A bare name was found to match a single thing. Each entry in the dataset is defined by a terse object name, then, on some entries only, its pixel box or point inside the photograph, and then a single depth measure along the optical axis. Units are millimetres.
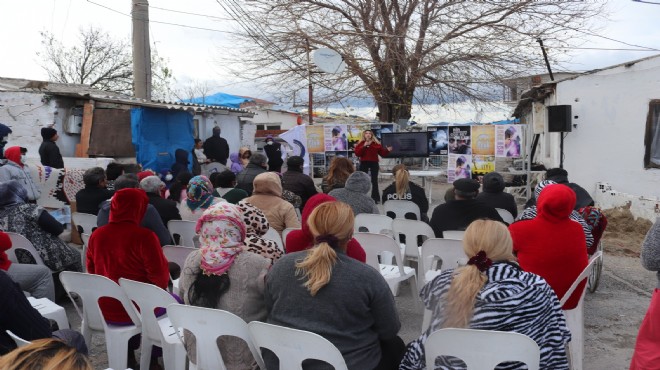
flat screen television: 12523
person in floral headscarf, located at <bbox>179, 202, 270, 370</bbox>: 2848
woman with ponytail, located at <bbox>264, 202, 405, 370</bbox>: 2541
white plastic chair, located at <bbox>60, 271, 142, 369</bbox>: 3363
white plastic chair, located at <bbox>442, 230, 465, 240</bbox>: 4727
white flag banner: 13938
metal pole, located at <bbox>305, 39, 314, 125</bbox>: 15945
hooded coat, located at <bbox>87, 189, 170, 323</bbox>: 3707
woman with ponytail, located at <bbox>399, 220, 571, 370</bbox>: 2424
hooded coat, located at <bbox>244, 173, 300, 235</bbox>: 5152
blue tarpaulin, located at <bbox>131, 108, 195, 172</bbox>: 11523
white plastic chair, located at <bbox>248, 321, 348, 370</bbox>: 2328
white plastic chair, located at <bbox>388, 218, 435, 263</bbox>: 5147
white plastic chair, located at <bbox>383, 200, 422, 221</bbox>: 6320
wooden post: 11328
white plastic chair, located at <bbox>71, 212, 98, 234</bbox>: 5578
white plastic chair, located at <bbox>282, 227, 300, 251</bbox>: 4949
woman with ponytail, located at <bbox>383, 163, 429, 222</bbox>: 6480
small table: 12078
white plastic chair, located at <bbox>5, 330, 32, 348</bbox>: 2282
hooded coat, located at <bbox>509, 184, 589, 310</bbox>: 3533
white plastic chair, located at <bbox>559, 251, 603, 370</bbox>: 3750
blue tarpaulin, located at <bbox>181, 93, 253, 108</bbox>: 19178
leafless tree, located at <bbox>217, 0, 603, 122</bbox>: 17984
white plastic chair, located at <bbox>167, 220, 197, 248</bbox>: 5320
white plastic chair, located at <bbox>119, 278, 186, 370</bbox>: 3172
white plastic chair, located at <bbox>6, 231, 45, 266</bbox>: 4656
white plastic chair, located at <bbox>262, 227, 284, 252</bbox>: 4930
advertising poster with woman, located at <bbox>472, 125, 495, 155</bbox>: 12383
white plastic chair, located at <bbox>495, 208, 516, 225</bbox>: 5629
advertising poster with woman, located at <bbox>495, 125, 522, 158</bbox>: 12031
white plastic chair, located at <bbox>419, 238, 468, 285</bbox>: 4309
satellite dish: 14109
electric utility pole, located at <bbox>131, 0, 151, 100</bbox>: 13930
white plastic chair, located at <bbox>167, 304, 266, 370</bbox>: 2650
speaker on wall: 11219
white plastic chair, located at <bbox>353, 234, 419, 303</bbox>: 4535
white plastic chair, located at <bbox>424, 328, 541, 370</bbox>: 2227
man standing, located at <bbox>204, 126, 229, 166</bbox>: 13320
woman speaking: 11797
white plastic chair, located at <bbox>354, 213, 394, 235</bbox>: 5355
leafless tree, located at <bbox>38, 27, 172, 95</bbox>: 29312
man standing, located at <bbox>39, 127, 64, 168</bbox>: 9016
